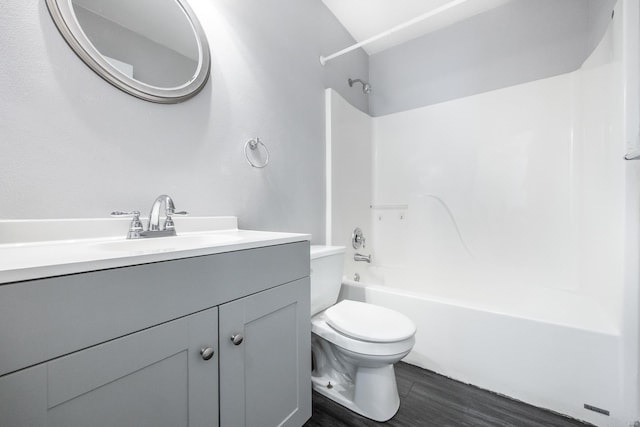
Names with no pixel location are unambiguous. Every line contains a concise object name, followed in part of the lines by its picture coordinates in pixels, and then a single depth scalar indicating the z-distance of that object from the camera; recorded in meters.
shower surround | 1.18
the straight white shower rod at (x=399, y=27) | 1.37
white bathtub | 1.12
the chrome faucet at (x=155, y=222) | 0.88
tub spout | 2.15
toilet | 1.08
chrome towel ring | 1.35
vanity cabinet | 0.42
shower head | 2.24
